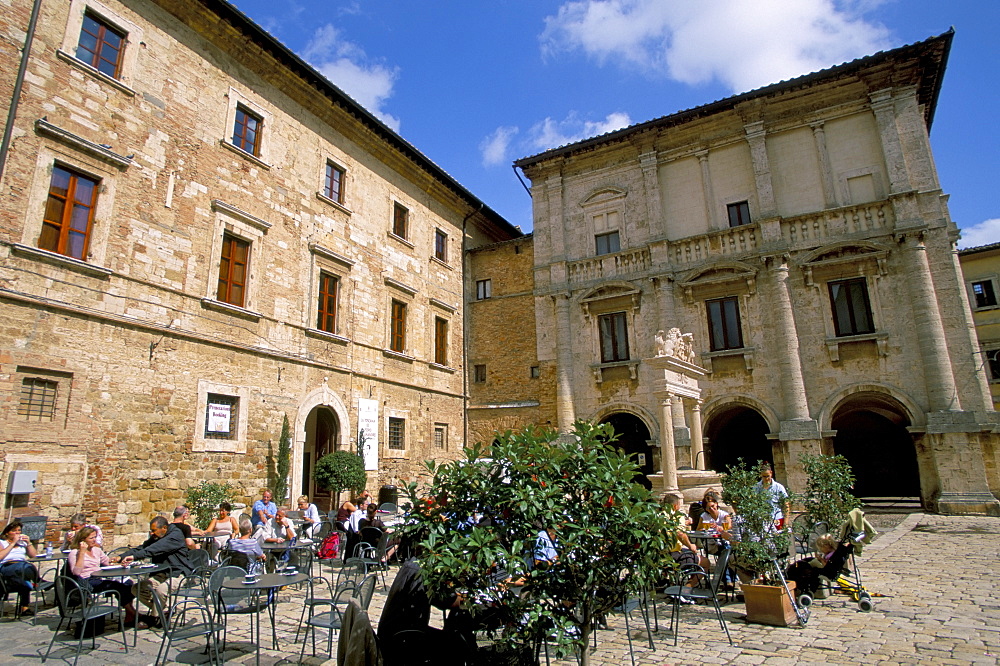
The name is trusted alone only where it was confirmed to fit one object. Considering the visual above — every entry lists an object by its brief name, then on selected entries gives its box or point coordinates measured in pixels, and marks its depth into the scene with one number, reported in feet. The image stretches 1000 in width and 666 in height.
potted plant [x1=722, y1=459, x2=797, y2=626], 19.16
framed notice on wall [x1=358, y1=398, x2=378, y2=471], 51.96
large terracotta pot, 19.01
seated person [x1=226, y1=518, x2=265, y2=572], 24.94
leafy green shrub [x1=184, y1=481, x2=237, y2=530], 35.78
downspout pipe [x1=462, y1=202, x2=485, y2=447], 68.13
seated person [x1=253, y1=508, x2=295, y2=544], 29.99
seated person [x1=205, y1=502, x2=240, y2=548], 28.71
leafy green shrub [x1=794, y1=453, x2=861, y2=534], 23.88
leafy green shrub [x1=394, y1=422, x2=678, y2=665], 10.91
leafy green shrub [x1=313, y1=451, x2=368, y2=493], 44.98
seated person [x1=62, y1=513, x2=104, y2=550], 23.24
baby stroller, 21.31
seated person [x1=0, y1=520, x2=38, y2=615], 20.99
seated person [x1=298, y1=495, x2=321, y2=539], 35.15
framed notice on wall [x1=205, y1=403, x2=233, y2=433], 39.70
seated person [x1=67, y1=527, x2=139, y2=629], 19.52
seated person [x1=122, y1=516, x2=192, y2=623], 20.79
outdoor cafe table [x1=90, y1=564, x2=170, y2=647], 18.93
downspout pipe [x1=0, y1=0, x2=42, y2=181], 31.07
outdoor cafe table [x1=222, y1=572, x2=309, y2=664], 16.02
